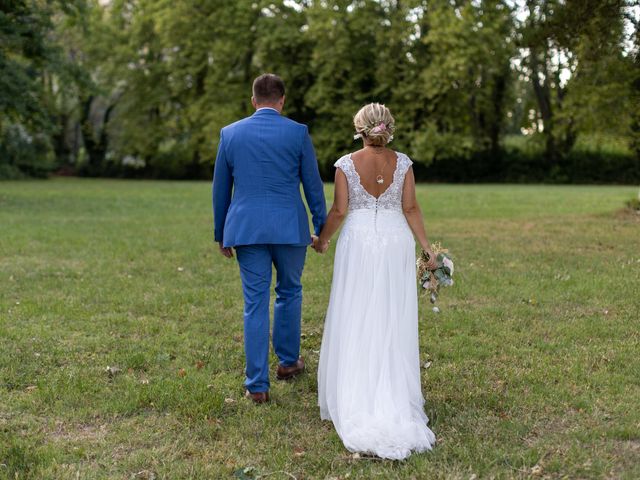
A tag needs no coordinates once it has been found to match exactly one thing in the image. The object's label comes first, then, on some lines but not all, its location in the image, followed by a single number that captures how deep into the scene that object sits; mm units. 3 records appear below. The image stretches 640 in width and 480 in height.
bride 4461
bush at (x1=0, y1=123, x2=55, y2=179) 37656
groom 4828
